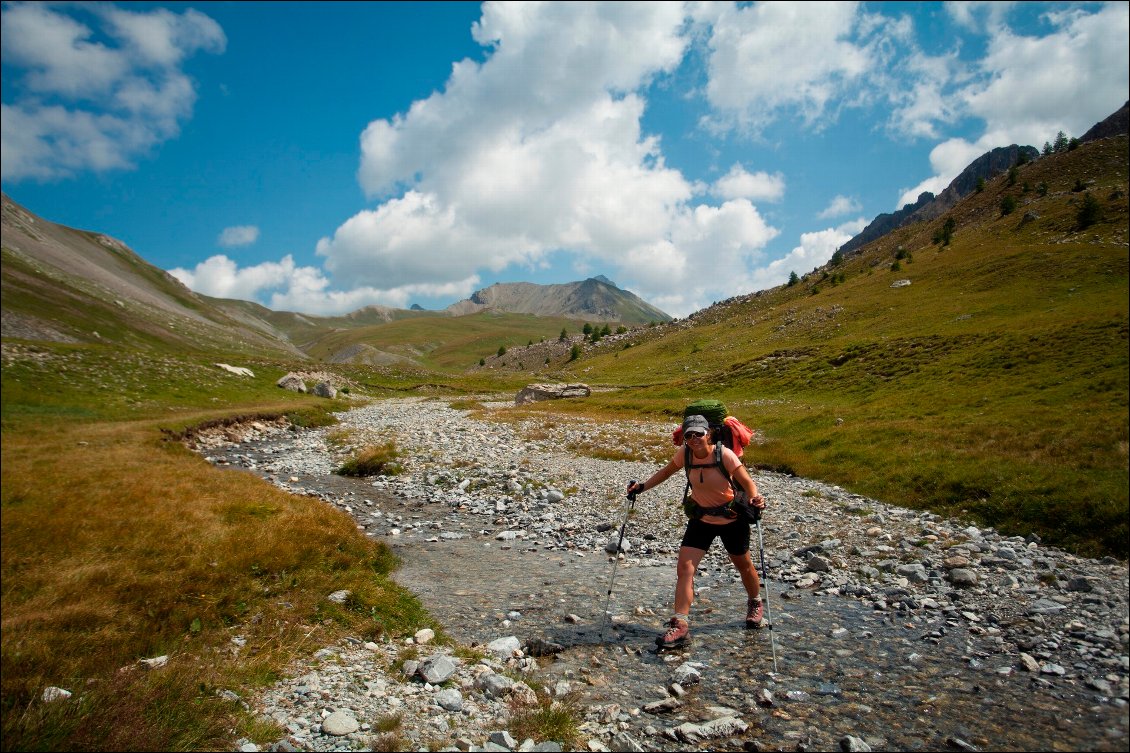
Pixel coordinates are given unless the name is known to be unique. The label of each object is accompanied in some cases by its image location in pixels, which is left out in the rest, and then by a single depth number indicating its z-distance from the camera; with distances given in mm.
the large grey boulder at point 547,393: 66188
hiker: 7777
